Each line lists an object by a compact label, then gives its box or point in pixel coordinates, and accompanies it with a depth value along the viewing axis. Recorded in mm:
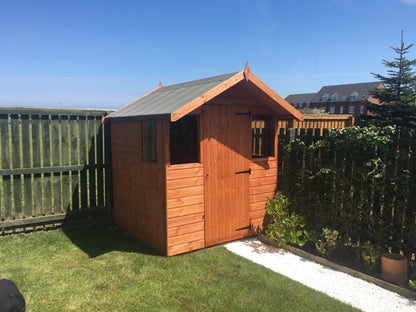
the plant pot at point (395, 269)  4105
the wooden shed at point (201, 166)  4852
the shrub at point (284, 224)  5293
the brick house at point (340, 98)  60000
